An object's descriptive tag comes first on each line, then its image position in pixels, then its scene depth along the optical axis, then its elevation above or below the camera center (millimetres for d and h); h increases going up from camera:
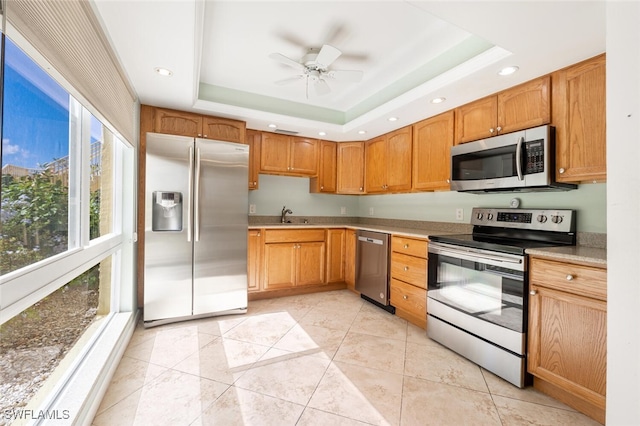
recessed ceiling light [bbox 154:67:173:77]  2053 +1033
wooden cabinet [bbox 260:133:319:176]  3598 +755
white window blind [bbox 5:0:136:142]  912 +686
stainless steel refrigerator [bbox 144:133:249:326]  2621 -172
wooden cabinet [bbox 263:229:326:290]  3398 -582
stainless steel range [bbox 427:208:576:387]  1819 -521
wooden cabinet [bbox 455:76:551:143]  1995 +823
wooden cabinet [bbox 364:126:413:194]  3213 +639
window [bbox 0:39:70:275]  1018 +190
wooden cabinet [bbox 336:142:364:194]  3969 +633
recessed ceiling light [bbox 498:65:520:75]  1893 +991
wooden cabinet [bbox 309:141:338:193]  3941 +610
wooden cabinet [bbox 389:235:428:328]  2611 -646
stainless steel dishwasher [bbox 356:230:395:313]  3068 -641
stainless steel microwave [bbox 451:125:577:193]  1947 +404
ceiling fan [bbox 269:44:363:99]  2025 +1149
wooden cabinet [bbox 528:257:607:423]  1464 -668
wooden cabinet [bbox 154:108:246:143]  2844 +908
